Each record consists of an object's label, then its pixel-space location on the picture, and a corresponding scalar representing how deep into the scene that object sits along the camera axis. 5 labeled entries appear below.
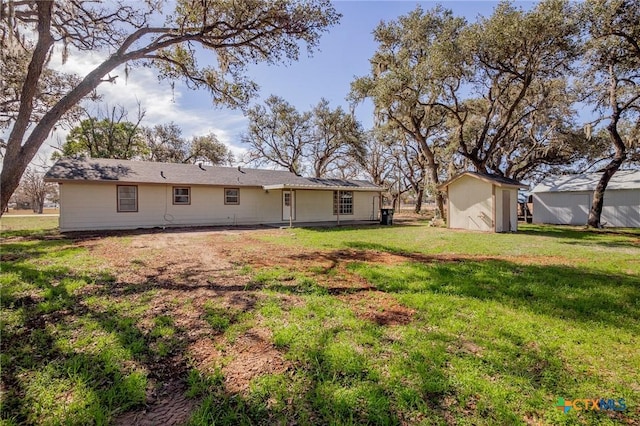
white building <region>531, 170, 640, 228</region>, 16.58
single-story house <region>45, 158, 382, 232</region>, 12.32
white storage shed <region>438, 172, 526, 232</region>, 12.92
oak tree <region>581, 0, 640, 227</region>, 11.29
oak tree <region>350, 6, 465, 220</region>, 13.18
